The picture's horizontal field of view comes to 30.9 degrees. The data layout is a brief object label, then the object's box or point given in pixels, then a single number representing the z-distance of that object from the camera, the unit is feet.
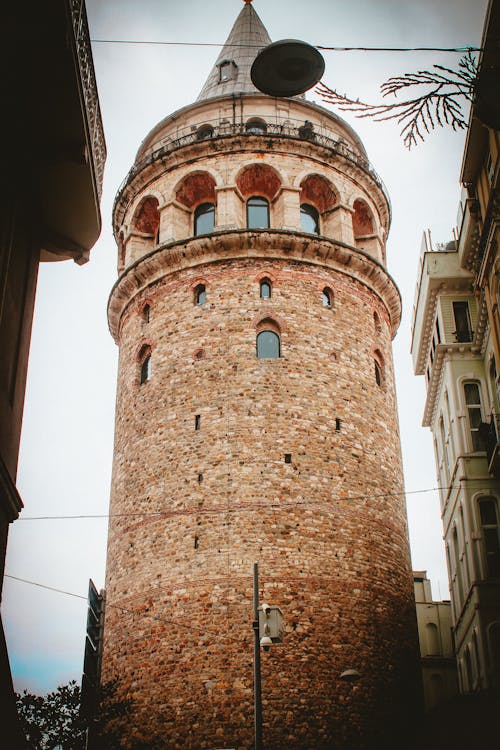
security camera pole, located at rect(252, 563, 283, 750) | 48.85
